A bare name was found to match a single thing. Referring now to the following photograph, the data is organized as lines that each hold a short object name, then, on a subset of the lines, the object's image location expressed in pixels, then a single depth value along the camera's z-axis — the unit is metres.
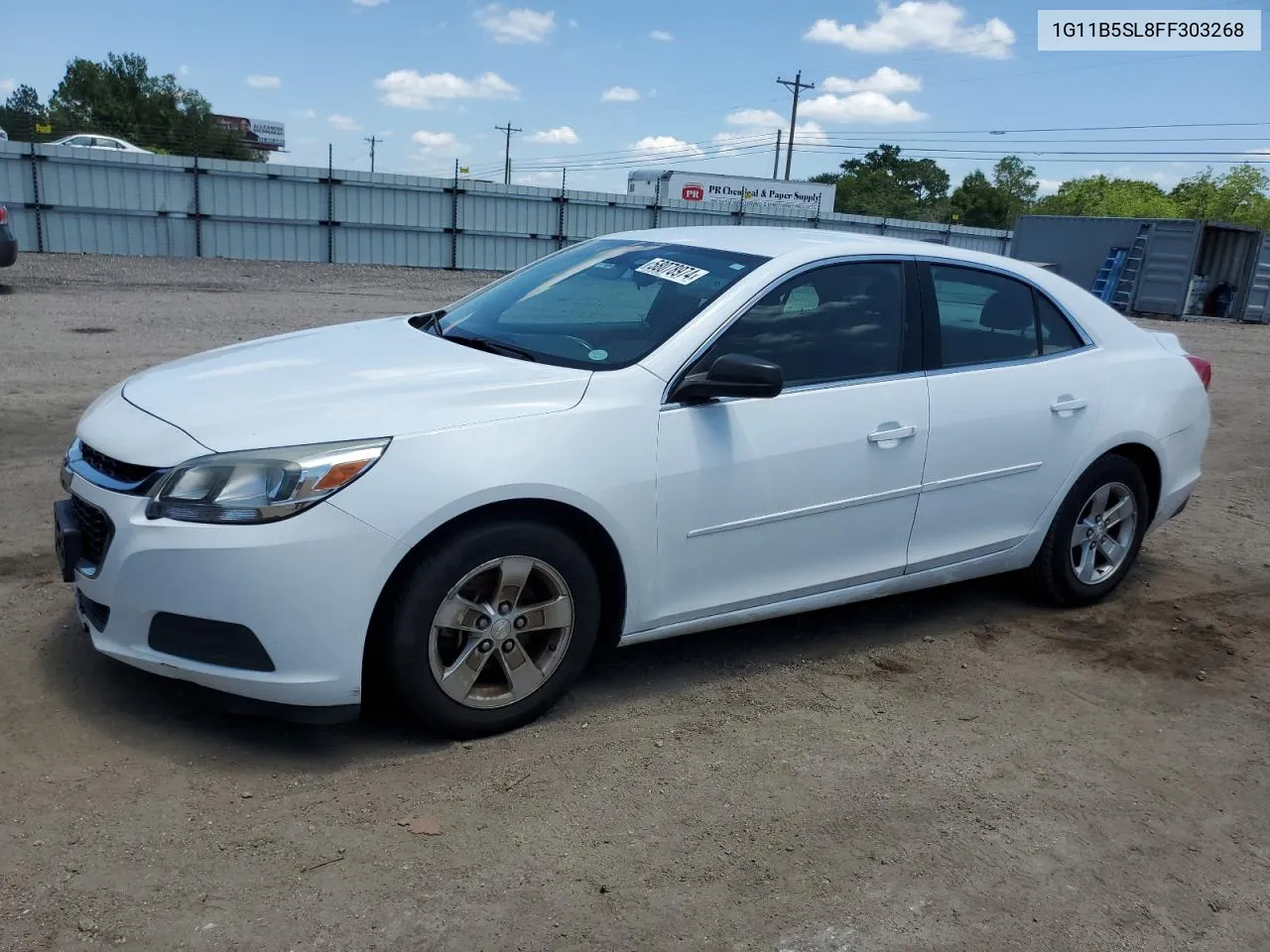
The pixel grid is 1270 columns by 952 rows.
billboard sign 94.69
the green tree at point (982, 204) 100.00
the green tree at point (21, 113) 51.97
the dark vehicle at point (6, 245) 14.12
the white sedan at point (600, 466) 3.16
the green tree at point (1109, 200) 89.06
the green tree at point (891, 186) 83.50
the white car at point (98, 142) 30.62
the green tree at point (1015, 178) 114.25
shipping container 26.03
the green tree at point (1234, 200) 82.88
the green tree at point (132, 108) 70.12
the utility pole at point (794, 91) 60.19
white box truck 41.75
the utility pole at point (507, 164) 67.79
